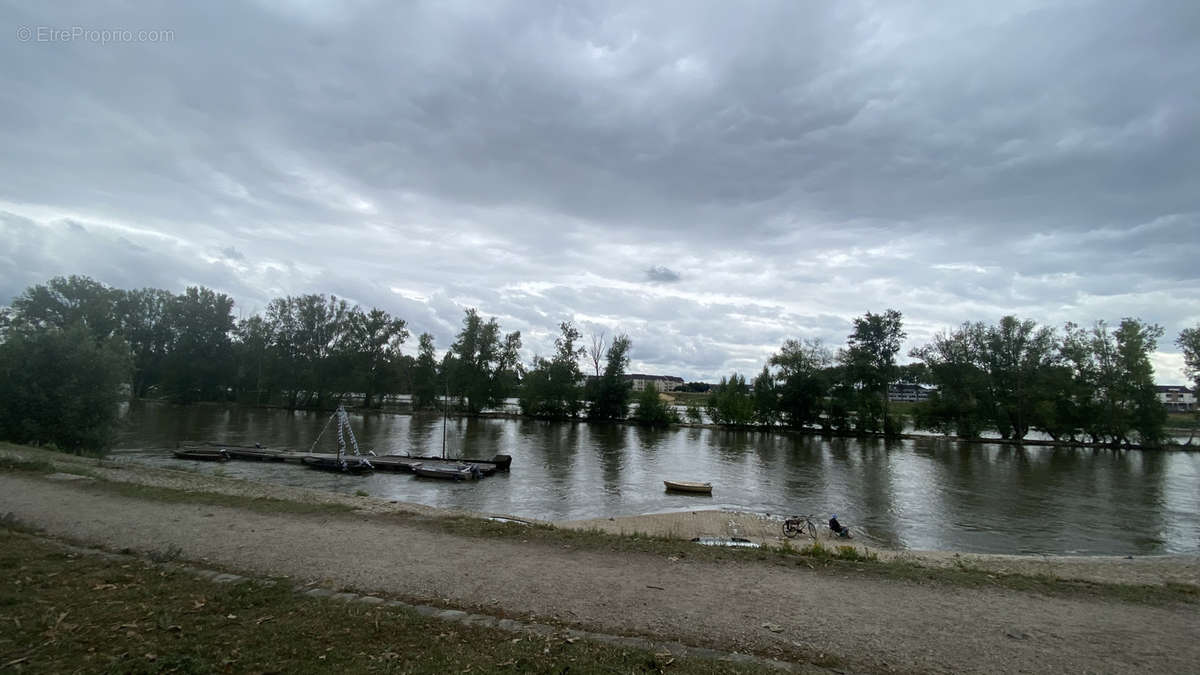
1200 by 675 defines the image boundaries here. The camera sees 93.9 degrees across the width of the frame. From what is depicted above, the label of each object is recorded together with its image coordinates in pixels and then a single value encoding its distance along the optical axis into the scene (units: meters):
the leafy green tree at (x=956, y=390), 70.37
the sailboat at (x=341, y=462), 32.81
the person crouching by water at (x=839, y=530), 19.55
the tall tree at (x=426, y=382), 96.31
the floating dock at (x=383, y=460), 34.31
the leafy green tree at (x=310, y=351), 89.75
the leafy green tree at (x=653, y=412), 84.62
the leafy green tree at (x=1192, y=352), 61.84
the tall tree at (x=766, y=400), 83.81
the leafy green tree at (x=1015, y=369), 68.62
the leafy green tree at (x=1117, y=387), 62.12
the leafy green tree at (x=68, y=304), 65.06
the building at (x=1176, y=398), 99.12
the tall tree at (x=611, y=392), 89.56
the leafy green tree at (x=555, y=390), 90.31
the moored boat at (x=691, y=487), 29.92
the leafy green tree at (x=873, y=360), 77.06
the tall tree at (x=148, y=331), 86.62
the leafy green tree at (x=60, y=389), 26.19
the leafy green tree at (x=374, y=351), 92.88
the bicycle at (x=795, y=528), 18.36
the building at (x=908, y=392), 78.78
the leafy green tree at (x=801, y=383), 80.94
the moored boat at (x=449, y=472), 31.70
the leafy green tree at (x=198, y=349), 88.25
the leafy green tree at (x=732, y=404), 84.44
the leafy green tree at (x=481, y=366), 91.88
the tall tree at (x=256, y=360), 91.38
